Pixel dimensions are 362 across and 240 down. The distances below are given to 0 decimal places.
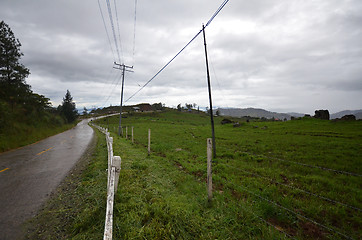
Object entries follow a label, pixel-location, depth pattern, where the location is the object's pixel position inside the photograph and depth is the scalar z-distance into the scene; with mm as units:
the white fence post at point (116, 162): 3684
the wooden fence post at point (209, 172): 4699
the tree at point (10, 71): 22172
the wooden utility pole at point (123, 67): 26300
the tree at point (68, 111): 63406
